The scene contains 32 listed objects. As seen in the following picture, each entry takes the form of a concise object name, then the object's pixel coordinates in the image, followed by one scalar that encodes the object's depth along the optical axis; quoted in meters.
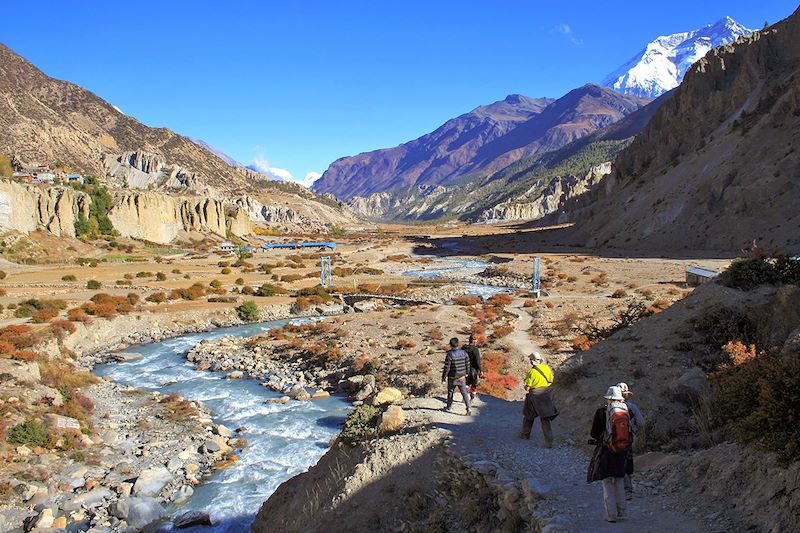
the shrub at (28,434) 16.62
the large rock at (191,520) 13.24
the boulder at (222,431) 18.52
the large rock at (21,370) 21.25
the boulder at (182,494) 14.41
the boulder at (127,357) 29.20
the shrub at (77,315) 33.78
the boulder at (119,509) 13.48
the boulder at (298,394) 22.28
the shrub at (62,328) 30.55
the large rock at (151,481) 14.63
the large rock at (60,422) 18.03
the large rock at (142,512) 13.23
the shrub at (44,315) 33.10
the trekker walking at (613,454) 7.38
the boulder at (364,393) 21.76
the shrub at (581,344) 24.53
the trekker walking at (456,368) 13.30
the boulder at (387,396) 15.59
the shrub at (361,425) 13.10
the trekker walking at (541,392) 10.87
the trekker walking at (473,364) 13.72
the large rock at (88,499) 13.91
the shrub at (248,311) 40.06
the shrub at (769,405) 6.72
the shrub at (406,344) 28.41
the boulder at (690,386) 11.50
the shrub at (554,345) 26.29
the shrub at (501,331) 29.35
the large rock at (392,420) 12.82
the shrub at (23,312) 34.31
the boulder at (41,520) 12.98
